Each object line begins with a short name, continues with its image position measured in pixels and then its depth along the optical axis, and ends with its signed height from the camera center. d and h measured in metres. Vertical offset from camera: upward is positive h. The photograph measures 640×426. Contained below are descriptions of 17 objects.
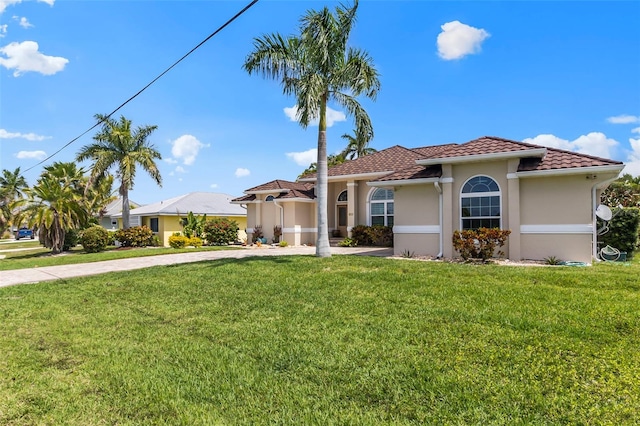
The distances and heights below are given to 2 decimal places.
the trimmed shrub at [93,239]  24.16 -0.84
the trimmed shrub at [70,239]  26.86 -0.92
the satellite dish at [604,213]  14.16 +0.37
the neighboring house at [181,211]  29.84 +1.23
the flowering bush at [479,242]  12.23 -0.62
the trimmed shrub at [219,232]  26.73 -0.48
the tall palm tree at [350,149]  42.16 +8.80
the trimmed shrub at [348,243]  20.44 -1.03
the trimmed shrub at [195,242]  25.08 -1.12
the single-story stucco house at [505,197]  12.10 +0.97
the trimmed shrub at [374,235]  20.05 -0.59
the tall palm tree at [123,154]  27.86 +5.63
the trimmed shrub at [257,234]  25.89 -0.62
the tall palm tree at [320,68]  13.18 +5.90
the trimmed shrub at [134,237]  25.95 -0.76
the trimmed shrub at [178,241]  24.45 -1.05
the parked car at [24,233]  61.88 -1.03
